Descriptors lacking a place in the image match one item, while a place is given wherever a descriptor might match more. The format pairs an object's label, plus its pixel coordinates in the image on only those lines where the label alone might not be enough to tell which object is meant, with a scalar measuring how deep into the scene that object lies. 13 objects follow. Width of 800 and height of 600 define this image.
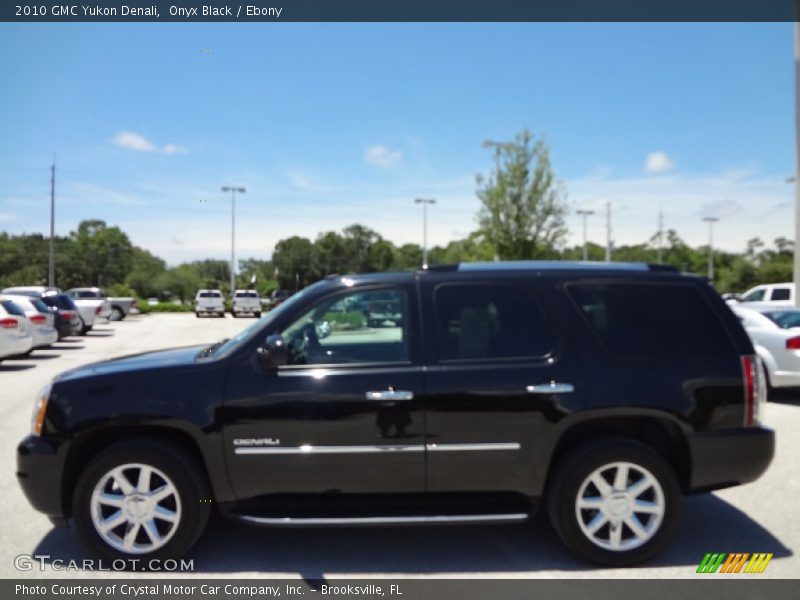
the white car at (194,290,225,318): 45.34
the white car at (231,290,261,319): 43.75
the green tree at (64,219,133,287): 94.44
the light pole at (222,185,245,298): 52.50
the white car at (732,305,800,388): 9.98
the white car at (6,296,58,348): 16.92
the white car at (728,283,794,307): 20.48
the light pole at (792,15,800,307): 15.98
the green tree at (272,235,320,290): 88.75
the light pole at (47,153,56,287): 46.31
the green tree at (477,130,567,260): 25.11
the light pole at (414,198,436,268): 44.79
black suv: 4.16
